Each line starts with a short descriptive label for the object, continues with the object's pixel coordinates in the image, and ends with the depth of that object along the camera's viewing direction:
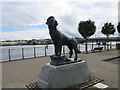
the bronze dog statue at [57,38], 4.48
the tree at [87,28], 26.33
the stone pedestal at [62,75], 4.28
